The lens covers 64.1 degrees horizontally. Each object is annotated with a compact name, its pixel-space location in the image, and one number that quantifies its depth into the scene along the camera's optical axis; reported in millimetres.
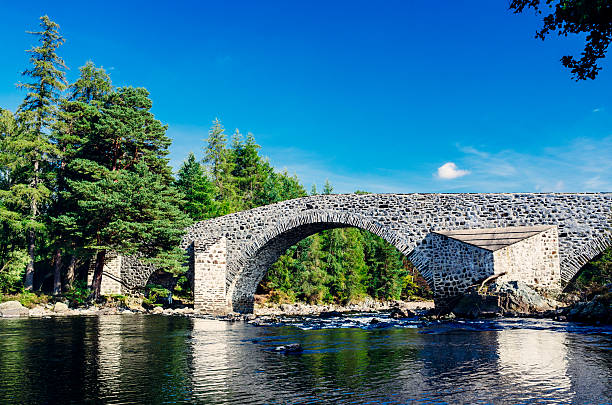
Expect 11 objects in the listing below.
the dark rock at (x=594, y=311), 13016
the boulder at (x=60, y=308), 20391
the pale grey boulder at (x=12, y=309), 18859
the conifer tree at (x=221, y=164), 46594
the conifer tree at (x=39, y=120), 24672
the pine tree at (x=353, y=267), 36656
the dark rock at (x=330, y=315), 22188
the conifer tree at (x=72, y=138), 23109
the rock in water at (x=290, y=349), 9245
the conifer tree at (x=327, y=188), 45031
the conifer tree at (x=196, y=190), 31547
